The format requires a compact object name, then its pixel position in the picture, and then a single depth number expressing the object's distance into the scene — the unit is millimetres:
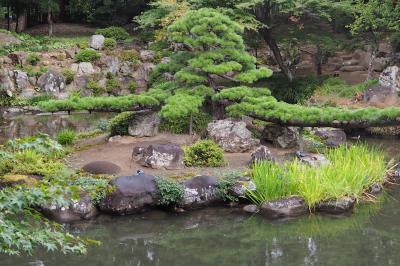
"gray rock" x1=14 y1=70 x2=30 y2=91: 24234
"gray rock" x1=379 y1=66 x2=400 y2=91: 22016
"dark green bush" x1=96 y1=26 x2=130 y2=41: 28552
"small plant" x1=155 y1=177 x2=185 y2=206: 11094
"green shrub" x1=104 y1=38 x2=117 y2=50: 26969
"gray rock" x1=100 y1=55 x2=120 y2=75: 26125
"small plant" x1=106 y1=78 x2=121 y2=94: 25375
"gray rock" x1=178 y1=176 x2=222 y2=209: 11281
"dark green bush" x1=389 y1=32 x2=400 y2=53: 22769
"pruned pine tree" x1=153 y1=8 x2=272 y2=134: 14867
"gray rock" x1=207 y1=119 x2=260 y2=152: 14742
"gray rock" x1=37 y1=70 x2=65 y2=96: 24312
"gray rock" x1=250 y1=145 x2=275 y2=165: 13039
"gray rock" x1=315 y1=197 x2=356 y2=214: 11102
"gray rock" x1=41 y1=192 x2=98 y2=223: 10616
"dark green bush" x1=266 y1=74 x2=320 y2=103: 23719
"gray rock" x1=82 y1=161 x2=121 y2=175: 12438
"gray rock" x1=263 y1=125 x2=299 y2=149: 15445
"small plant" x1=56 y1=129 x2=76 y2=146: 15289
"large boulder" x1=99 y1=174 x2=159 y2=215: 10917
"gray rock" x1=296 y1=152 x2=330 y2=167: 12705
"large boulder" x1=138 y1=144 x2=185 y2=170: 13047
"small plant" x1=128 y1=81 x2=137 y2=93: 25625
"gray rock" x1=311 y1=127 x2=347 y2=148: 16195
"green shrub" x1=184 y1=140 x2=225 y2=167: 13234
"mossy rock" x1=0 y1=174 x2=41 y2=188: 11219
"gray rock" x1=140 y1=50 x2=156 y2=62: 26984
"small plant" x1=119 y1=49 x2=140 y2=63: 26489
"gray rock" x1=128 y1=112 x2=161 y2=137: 15906
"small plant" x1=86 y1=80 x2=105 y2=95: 25034
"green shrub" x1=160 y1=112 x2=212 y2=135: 16094
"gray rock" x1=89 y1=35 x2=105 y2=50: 26781
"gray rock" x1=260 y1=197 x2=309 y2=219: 10898
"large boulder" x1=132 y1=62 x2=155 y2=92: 26250
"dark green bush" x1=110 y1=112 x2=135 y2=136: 16156
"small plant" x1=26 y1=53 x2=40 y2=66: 24984
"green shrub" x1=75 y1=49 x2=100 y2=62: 25656
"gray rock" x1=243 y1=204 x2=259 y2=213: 11249
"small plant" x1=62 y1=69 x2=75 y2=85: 24844
